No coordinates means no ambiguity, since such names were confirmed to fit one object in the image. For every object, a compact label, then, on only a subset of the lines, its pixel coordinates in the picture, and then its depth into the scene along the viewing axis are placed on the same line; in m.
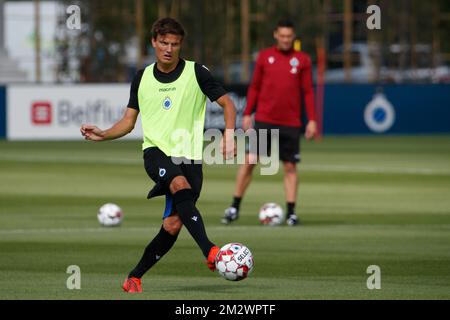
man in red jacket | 17.38
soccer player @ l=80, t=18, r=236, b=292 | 11.17
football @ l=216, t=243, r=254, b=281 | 10.81
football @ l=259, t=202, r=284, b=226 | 17.19
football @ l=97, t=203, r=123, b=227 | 16.97
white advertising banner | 37.44
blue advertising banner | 40.31
